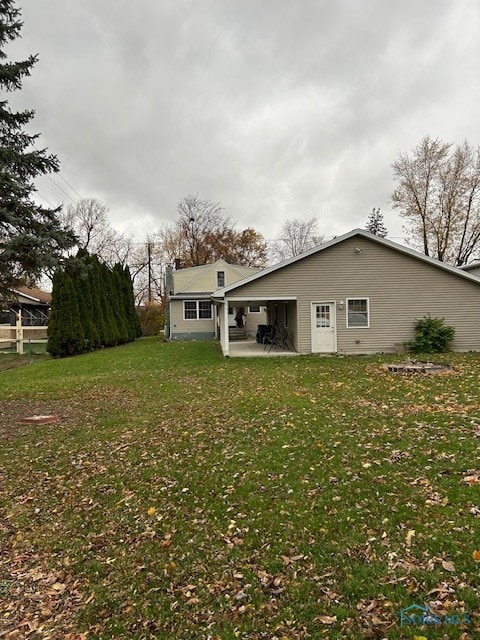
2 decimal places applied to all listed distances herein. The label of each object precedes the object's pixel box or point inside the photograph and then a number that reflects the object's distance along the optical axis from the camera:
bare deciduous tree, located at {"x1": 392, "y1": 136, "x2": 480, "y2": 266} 26.70
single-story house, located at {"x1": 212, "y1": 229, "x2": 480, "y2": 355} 14.49
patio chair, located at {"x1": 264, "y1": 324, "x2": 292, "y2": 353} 16.89
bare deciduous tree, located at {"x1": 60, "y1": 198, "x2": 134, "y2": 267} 36.94
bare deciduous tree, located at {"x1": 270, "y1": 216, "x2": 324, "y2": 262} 44.94
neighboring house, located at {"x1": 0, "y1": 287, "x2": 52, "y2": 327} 25.74
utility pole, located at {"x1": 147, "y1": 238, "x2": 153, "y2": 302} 40.47
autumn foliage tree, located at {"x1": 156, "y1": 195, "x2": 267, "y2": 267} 41.44
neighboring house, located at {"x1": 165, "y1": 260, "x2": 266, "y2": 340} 23.50
